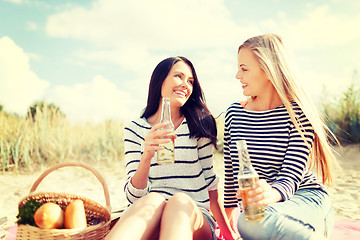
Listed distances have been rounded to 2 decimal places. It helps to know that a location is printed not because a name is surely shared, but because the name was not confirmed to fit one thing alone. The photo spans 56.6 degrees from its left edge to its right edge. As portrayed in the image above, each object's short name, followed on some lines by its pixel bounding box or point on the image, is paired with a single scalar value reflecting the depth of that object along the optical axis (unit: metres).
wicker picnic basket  2.02
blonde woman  2.20
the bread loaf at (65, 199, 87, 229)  2.12
